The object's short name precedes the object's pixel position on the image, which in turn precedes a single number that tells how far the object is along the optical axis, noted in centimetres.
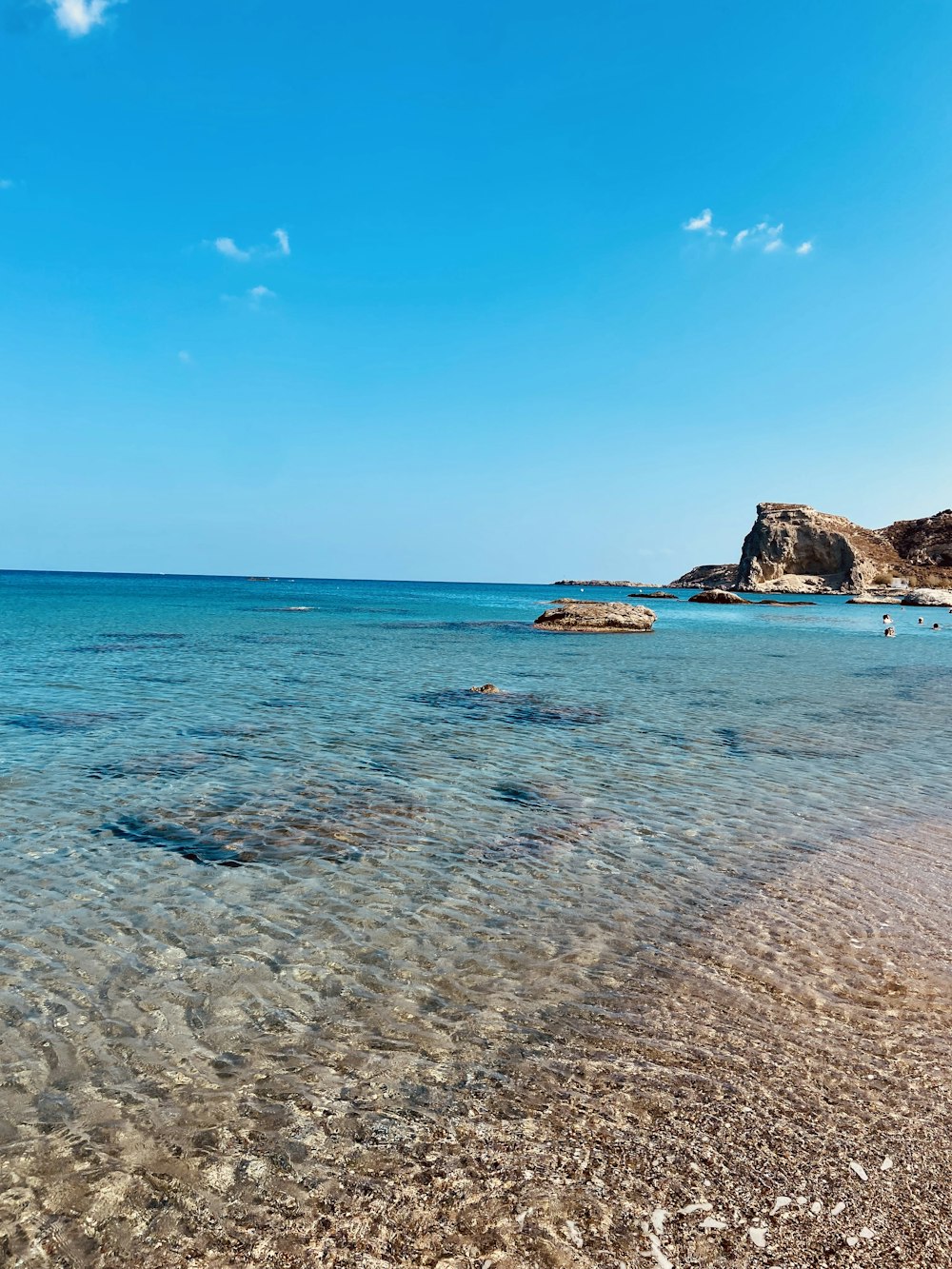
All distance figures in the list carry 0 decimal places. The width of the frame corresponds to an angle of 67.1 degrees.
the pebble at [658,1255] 313
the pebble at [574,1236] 323
